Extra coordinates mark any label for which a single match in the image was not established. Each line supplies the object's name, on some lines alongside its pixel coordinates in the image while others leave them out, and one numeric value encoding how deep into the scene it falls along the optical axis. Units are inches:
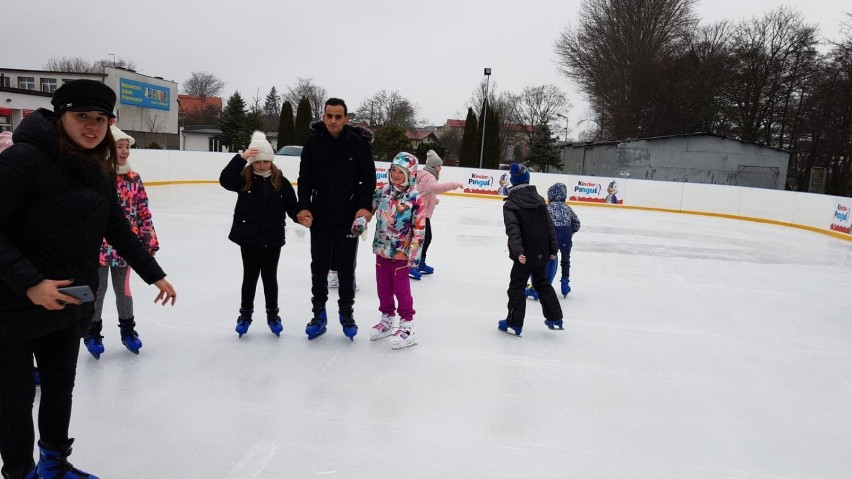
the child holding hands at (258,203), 127.5
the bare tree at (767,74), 1106.7
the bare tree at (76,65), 1932.8
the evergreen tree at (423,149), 1287.5
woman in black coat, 62.2
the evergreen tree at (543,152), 1482.5
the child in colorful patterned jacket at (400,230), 137.8
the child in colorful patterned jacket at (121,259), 118.3
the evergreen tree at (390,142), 1338.6
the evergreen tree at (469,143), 1122.0
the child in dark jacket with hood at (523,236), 154.4
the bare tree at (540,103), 1847.9
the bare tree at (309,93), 1910.7
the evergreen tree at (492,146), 1129.4
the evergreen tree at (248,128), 1493.6
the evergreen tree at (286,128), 1186.8
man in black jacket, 133.8
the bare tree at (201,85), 2100.3
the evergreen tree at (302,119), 1203.9
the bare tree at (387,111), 1795.5
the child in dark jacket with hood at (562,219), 197.8
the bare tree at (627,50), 1146.0
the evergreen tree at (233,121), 1504.7
